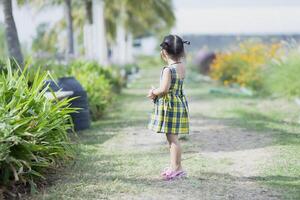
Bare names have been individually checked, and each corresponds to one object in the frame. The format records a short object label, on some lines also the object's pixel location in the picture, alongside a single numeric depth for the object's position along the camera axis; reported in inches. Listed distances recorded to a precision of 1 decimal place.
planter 369.7
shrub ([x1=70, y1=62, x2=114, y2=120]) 438.3
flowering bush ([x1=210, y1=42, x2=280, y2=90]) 666.8
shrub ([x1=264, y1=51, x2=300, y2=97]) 524.4
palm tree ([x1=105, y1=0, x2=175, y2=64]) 1185.3
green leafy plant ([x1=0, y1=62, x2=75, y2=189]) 206.5
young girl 232.2
